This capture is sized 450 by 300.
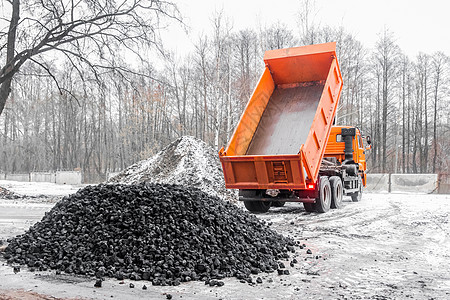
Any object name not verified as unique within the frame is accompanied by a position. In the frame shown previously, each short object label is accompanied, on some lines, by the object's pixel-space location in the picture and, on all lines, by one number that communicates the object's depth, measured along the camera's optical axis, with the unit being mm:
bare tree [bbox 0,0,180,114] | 10104
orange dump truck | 9469
